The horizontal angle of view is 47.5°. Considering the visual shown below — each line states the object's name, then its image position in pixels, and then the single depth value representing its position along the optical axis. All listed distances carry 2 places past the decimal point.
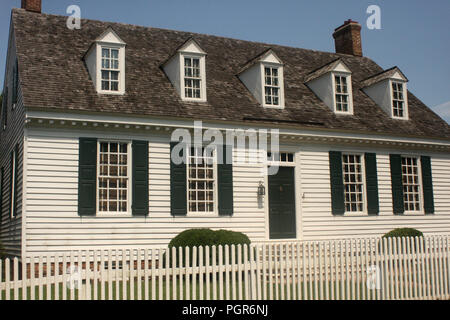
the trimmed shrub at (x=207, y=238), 13.00
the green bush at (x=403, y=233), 16.80
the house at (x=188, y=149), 13.73
